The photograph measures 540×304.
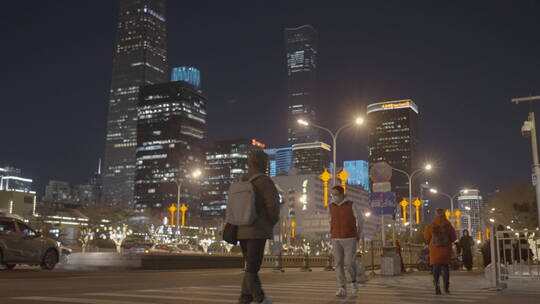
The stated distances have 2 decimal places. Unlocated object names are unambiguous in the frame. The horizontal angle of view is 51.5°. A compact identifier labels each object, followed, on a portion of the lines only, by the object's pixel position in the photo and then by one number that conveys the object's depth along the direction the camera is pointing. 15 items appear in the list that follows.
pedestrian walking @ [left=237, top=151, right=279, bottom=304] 5.85
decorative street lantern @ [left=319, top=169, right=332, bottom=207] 39.69
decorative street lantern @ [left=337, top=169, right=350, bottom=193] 39.03
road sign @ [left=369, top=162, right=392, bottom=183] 17.61
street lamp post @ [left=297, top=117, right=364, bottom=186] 30.18
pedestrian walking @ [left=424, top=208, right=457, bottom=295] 10.08
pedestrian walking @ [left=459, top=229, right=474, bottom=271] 20.97
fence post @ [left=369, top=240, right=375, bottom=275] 20.00
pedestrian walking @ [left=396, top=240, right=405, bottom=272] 21.28
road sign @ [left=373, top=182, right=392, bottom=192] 17.52
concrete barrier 21.33
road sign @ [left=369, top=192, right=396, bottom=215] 17.34
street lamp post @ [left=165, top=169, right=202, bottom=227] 45.31
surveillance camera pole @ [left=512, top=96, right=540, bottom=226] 23.73
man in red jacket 9.19
